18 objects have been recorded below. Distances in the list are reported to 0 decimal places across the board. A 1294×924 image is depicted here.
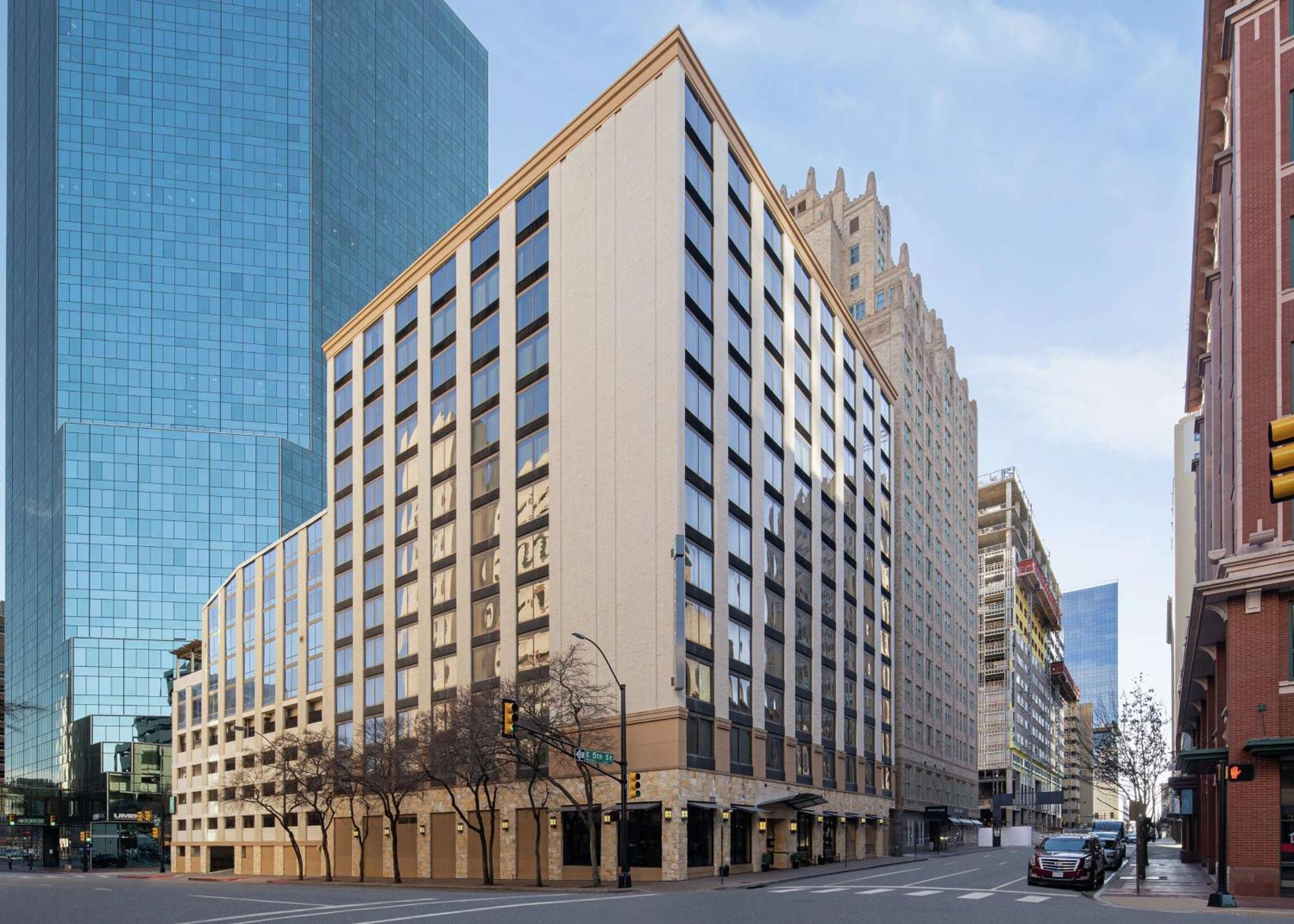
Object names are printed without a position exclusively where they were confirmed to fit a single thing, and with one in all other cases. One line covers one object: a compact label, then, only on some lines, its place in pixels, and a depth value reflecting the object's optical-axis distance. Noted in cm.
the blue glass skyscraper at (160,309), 14138
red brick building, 3156
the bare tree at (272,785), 7255
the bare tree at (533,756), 4766
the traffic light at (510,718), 3612
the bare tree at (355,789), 6384
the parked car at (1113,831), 6412
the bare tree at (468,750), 4934
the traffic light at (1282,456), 1045
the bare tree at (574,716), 4638
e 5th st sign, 4119
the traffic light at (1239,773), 2845
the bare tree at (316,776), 6638
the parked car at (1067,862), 3738
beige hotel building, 5372
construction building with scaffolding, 14325
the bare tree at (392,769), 5956
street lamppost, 4109
